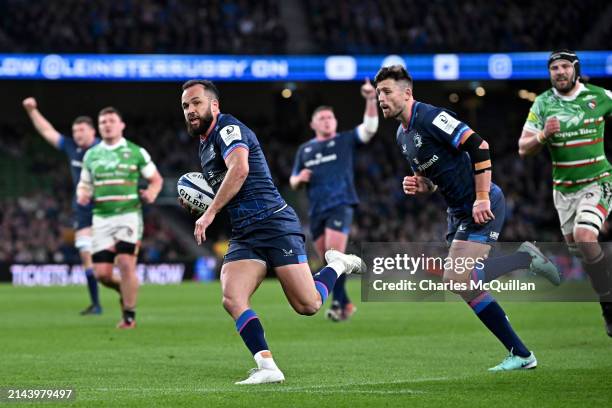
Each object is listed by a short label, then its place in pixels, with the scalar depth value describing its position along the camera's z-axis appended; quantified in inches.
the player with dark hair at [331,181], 1119.6
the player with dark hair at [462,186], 640.4
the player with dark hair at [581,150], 773.9
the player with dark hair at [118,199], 1027.9
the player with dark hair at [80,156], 1204.5
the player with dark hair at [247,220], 606.9
